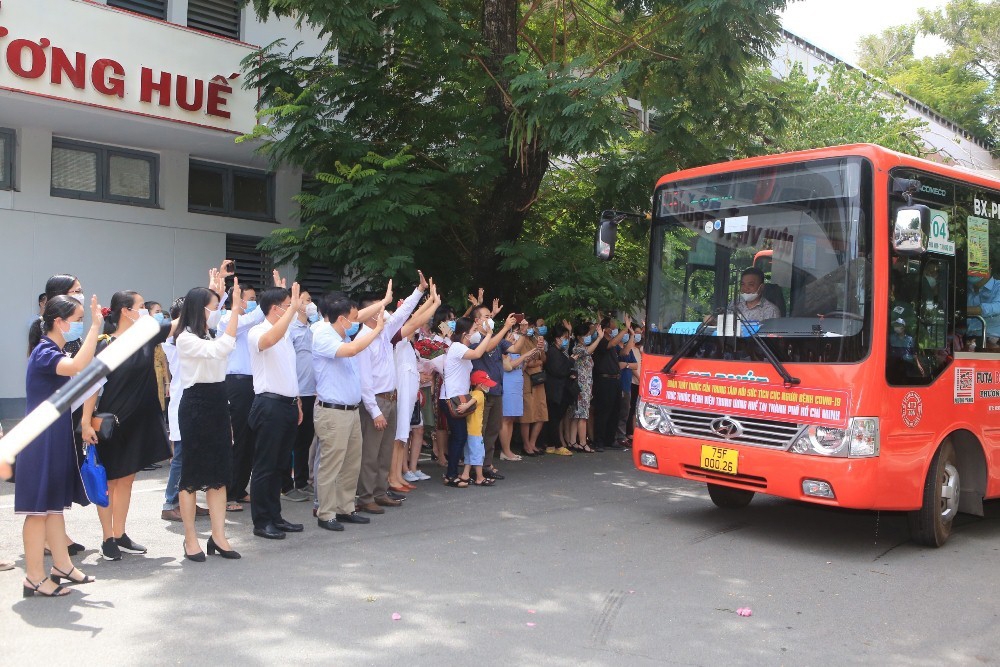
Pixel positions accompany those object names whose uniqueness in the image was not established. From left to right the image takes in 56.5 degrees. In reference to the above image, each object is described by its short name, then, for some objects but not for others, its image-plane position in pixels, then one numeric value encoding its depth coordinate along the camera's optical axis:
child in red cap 10.29
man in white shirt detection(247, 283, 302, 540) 7.31
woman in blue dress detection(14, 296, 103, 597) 5.72
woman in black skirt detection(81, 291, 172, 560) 6.69
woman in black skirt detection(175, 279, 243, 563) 6.56
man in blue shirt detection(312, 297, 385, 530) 7.70
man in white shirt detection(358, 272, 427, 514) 8.56
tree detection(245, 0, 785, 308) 10.80
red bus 7.12
